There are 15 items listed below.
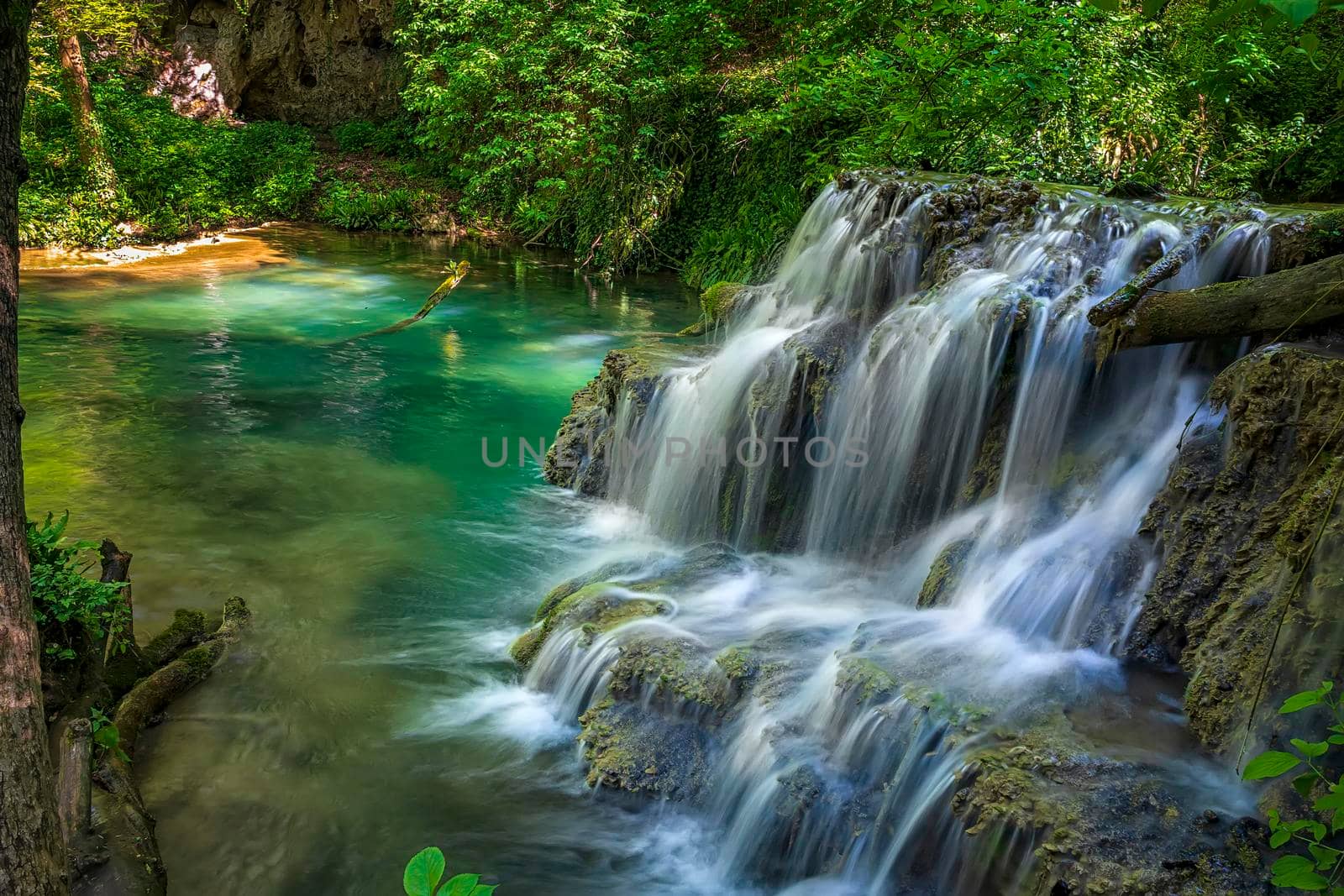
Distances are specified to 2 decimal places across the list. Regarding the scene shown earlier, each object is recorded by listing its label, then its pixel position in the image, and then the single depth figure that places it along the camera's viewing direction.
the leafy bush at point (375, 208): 22.38
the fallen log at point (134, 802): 3.42
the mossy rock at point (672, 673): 4.66
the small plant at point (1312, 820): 2.51
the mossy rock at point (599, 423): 8.01
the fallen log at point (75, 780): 3.35
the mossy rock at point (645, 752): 4.45
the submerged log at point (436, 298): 13.54
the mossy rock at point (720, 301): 9.10
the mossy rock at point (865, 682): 4.17
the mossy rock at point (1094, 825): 3.06
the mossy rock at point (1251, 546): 3.49
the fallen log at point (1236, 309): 4.37
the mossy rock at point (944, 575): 5.18
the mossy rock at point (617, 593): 5.51
